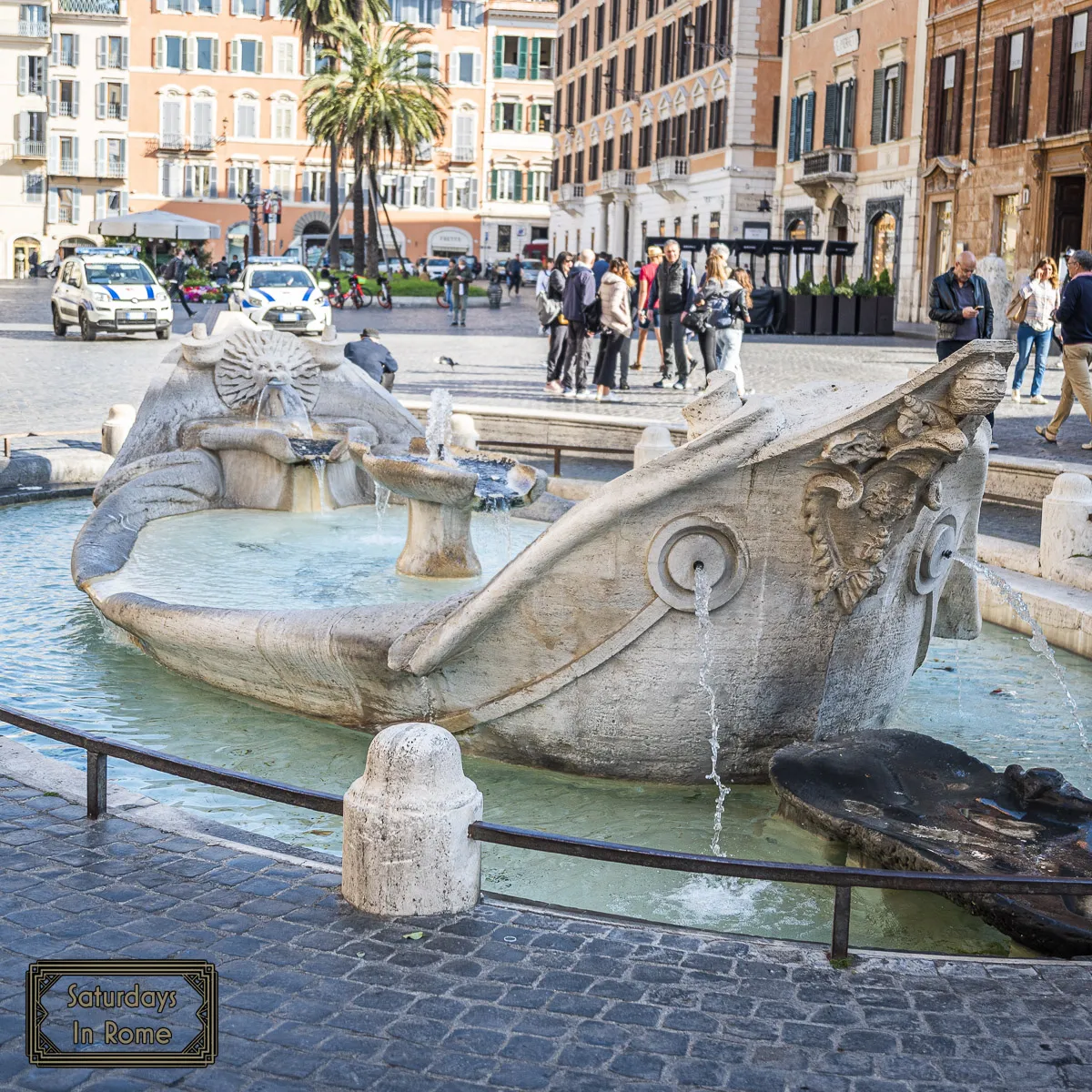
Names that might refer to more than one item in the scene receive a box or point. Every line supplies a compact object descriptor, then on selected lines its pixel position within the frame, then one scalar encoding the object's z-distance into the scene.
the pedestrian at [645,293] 22.65
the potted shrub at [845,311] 31.81
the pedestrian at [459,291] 33.62
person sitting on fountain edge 13.24
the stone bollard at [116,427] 11.73
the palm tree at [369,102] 54.06
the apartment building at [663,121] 48.09
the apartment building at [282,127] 76.56
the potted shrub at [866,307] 32.06
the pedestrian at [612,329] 16.72
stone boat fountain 4.75
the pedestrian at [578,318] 17.38
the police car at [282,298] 29.97
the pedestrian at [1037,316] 17.12
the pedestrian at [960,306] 11.78
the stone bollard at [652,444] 10.05
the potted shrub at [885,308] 32.22
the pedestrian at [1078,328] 13.04
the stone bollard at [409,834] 3.84
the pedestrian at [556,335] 18.33
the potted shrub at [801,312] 31.66
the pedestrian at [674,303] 18.11
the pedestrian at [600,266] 21.94
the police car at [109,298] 27.12
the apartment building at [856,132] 37.22
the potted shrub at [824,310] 31.66
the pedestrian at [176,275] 41.41
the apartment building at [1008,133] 30.91
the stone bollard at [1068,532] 7.68
